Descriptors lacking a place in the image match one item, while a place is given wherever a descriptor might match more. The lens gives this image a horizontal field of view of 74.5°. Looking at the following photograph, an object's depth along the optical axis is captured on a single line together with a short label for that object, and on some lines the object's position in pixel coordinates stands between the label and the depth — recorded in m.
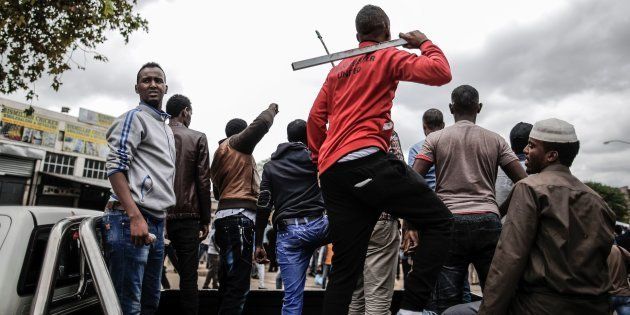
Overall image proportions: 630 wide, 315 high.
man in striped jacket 2.22
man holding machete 1.98
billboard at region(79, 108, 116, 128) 35.16
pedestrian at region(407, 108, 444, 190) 4.24
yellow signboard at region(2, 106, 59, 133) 28.61
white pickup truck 1.94
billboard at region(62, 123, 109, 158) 33.97
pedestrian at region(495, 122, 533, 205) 3.69
